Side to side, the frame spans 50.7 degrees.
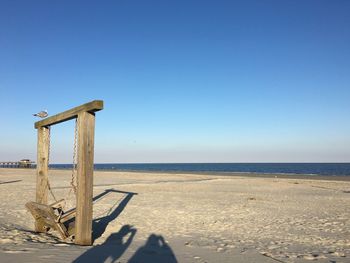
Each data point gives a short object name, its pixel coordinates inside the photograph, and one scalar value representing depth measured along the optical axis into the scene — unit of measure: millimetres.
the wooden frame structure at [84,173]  6746
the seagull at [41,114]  8977
